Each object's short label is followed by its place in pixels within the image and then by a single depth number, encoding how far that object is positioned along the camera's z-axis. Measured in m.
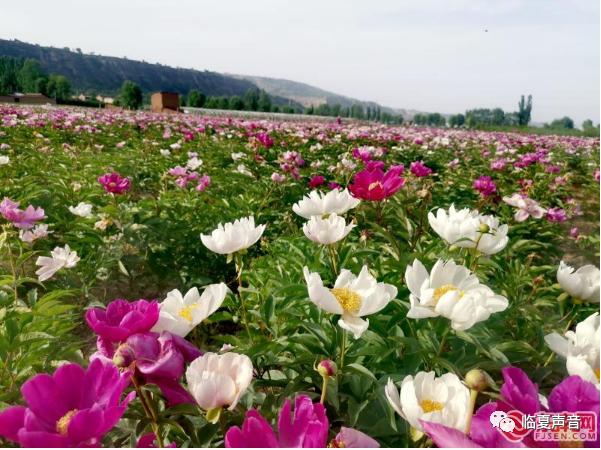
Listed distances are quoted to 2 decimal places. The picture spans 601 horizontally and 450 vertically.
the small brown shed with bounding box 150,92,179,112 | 32.44
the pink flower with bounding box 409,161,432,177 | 2.72
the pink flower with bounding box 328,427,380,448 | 0.65
